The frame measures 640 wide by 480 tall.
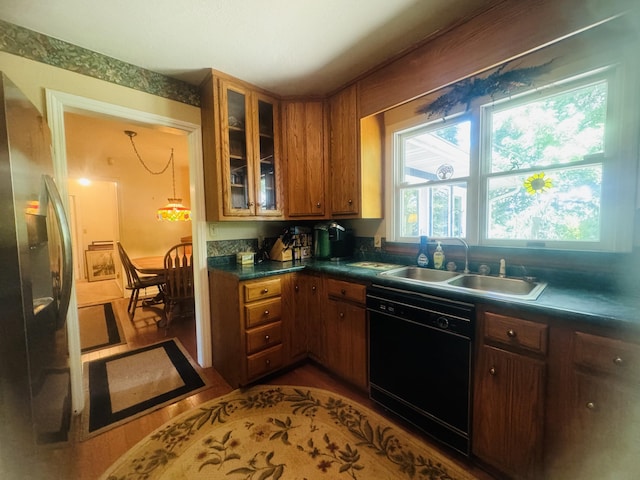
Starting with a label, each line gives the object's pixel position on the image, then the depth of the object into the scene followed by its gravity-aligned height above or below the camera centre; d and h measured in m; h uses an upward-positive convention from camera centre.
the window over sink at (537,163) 1.34 +0.37
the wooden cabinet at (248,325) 1.94 -0.78
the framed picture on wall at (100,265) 5.65 -0.78
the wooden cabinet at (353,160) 2.18 +0.58
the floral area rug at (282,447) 1.34 -1.28
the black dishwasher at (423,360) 1.34 -0.80
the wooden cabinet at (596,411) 0.92 -0.72
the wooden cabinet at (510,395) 1.12 -0.81
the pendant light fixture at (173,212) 4.09 +0.26
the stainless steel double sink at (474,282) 1.35 -0.38
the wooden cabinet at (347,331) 1.86 -0.81
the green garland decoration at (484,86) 1.56 +0.90
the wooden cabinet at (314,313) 2.16 -0.75
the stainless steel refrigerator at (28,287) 0.86 -0.22
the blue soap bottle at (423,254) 2.02 -0.24
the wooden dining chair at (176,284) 3.23 -0.71
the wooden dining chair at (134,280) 3.52 -0.72
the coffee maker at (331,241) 2.44 -0.15
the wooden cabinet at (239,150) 2.07 +0.66
